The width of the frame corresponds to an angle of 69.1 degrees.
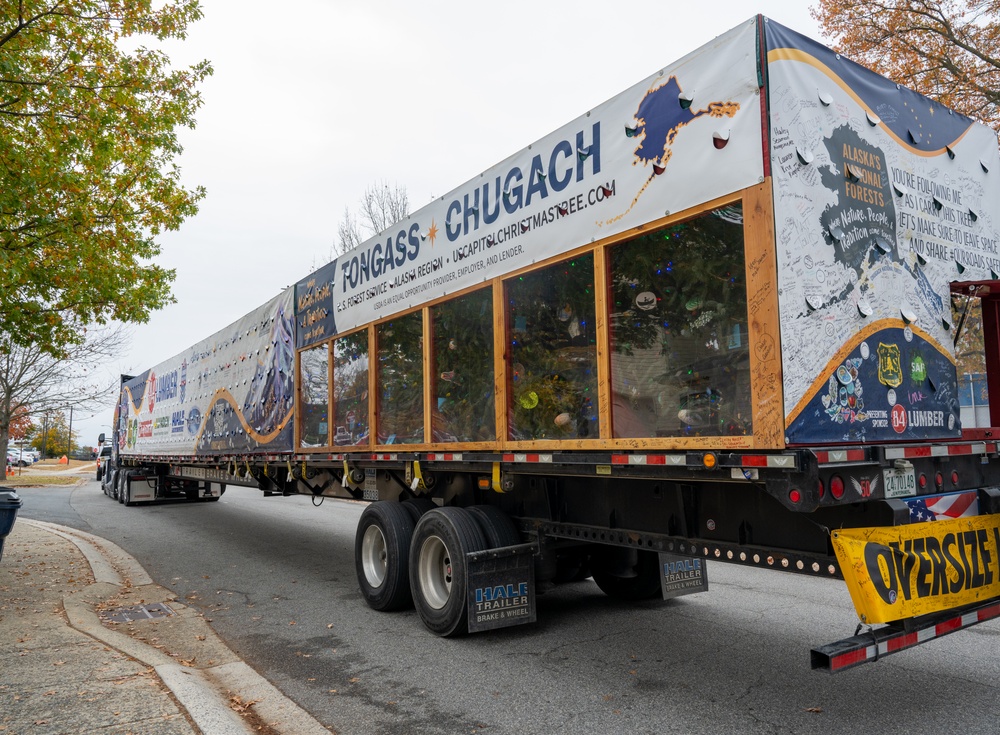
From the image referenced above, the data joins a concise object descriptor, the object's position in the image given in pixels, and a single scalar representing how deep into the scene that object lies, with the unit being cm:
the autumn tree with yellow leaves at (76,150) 858
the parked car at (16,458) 5603
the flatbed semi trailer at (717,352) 367
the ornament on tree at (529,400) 534
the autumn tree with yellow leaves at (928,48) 1359
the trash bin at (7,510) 700
